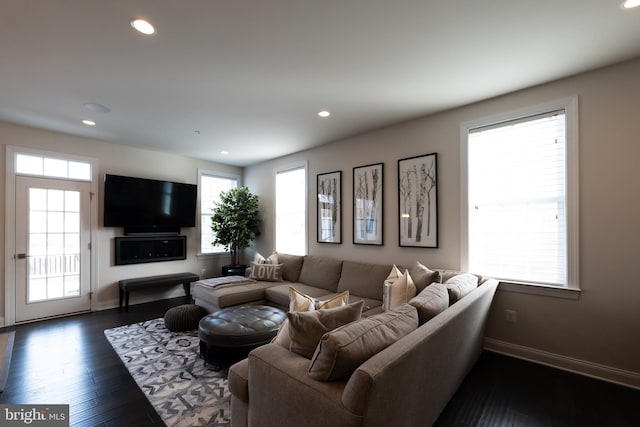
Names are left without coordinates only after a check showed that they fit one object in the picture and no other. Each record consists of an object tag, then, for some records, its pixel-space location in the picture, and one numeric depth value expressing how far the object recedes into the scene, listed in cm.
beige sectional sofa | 113
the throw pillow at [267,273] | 440
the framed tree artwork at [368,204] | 394
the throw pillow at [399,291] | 275
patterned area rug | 203
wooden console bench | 443
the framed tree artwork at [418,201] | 341
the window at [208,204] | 582
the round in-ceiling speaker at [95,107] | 316
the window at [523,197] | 262
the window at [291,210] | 511
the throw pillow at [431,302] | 183
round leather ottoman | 252
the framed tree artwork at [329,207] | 447
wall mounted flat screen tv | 454
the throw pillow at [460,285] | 228
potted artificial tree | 549
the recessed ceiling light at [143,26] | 187
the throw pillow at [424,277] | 286
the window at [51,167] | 394
